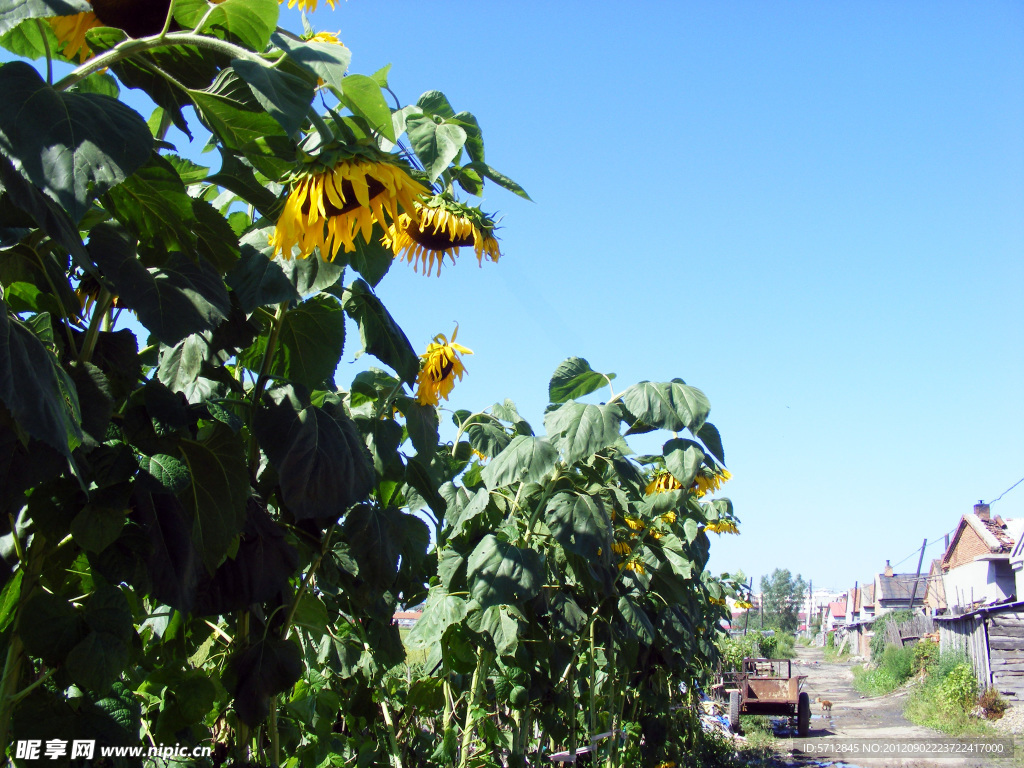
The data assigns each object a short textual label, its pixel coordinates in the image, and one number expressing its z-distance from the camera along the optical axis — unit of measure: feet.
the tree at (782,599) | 250.70
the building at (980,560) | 83.35
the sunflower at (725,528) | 20.03
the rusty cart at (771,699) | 46.11
